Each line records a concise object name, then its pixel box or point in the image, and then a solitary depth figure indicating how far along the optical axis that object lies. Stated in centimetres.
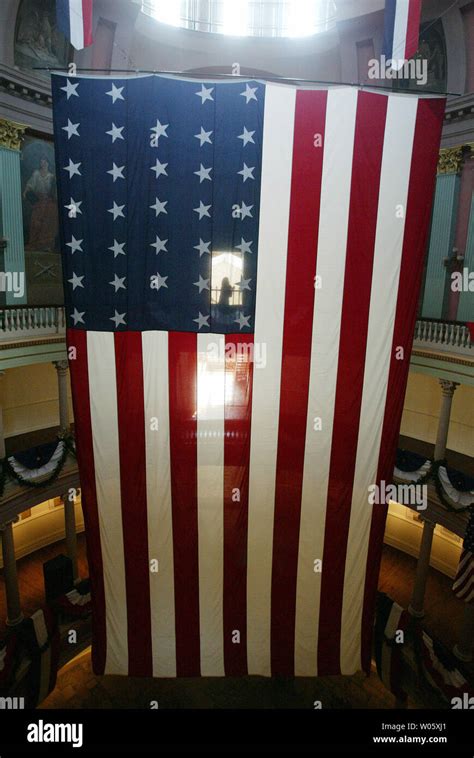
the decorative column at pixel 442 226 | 1254
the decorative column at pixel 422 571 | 1218
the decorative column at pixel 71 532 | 1267
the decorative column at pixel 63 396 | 1162
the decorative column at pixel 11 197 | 1181
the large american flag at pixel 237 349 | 589
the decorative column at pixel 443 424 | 1155
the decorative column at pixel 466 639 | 1096
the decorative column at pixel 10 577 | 1132
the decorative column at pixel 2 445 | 1078
